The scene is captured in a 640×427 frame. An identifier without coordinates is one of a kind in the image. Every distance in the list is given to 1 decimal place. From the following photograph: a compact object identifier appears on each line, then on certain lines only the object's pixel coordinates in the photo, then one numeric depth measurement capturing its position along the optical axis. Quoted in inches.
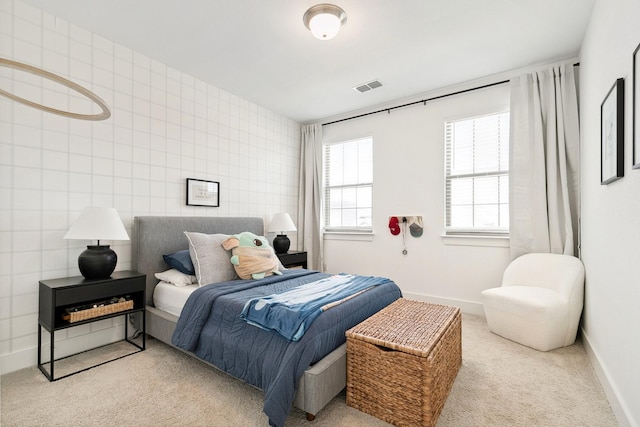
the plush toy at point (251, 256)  111.3
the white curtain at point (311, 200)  188.9
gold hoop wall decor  37.7
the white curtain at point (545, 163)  119.0
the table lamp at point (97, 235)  90.7
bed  65.5
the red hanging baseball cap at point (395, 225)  161.2
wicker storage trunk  63.6
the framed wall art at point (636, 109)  56.6
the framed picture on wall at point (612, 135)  65.9
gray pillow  106.5
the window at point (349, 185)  177.3
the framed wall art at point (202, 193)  135.2
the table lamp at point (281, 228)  162.1
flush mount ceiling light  91.7
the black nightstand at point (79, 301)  85.4
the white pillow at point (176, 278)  108.3
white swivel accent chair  99.7
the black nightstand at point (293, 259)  157.2
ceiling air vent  142.6
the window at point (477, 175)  137.3
